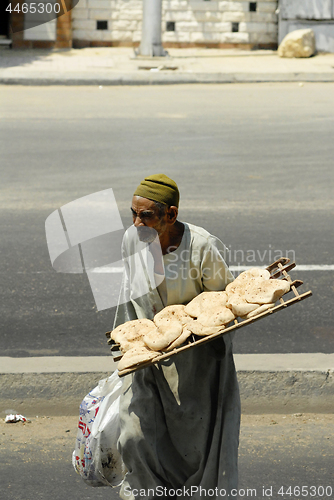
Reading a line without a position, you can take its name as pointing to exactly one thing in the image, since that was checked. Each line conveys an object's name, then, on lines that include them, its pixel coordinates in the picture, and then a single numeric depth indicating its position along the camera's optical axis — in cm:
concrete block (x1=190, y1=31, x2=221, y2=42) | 4869
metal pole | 4328
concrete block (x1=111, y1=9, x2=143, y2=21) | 4778
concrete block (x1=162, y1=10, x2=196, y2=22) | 4781
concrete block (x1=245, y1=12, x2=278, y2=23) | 4878
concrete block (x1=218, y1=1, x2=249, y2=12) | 4819
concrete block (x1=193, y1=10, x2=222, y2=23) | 4812
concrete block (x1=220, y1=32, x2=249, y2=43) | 4900
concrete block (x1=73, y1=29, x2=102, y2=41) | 4819
